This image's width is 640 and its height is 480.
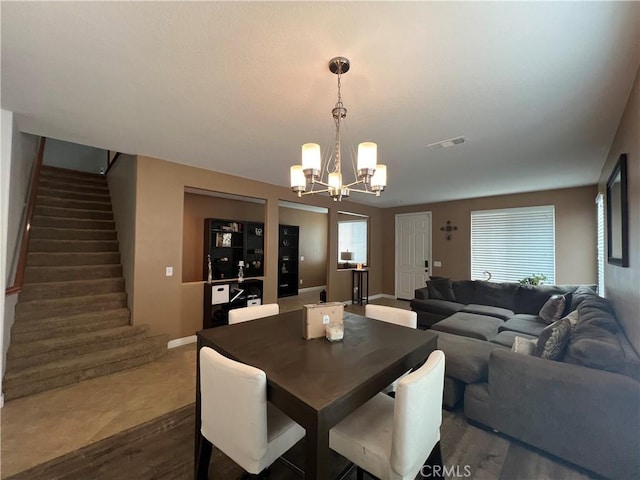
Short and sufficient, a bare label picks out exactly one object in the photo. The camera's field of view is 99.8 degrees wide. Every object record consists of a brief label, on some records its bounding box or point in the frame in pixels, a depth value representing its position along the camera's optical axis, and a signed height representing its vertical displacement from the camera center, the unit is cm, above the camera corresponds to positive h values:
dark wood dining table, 102 -57
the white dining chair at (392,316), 213 -56
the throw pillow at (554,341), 194 -67
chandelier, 168 +54
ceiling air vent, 277 +113
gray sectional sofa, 162 -97
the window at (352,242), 781 +20
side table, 661 -93
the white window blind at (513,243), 516 +14
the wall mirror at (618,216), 204 +29
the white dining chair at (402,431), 111 -90
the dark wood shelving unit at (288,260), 758 -35
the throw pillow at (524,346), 213 -78
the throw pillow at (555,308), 339 -74
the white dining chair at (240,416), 115 -77
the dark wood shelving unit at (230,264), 417 -38
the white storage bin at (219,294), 412 -72
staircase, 269 -72
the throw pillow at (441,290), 484 -74
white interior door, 674 -7
